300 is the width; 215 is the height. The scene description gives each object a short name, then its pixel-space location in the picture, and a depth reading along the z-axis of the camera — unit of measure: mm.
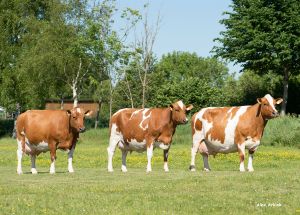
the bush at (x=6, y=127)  86875
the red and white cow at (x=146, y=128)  27578
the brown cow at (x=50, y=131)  27031
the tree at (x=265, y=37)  73125
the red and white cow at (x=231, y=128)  26688
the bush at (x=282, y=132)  51934
